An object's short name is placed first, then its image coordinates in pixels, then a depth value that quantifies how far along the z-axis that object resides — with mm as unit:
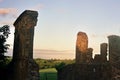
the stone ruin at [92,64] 9614
